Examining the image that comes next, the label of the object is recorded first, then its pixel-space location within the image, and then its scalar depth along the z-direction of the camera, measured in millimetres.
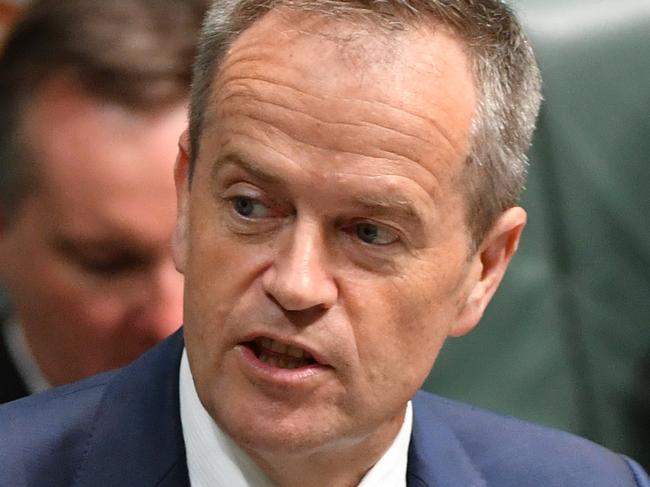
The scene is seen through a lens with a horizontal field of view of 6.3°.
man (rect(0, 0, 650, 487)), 2956
